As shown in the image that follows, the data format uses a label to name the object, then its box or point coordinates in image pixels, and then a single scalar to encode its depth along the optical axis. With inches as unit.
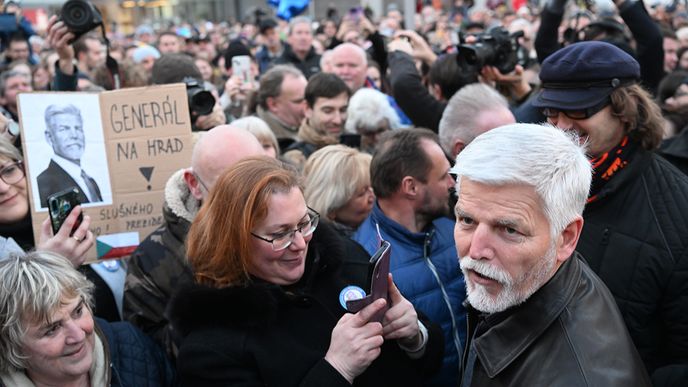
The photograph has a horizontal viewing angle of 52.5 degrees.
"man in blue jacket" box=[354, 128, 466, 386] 111.6
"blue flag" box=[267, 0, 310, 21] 431.2
